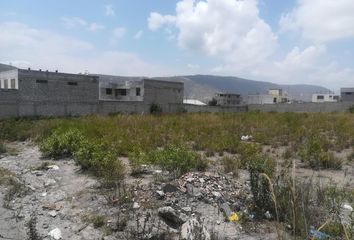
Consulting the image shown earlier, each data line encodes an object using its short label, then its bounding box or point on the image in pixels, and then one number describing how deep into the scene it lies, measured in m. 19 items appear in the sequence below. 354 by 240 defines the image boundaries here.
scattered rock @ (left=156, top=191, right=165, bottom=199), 5.23
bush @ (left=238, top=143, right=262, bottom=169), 7.47
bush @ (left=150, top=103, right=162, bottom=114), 37.72
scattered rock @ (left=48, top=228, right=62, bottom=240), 4.32
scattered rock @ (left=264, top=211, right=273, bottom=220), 4.55
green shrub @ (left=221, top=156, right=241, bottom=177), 6.99
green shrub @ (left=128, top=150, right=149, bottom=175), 6.92
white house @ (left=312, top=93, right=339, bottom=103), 79.88
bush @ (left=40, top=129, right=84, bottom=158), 8.93
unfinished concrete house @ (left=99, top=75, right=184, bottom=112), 37.56
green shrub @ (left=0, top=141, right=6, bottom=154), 10.44
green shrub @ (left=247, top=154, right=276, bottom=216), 4.58
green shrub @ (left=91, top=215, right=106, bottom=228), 4.56
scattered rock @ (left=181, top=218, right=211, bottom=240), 3.69
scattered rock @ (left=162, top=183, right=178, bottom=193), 5.41
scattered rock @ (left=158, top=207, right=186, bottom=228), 4.52
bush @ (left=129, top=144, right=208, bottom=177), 6.48
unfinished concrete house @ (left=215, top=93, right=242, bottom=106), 84.00
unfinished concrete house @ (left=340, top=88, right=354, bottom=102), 61.56
